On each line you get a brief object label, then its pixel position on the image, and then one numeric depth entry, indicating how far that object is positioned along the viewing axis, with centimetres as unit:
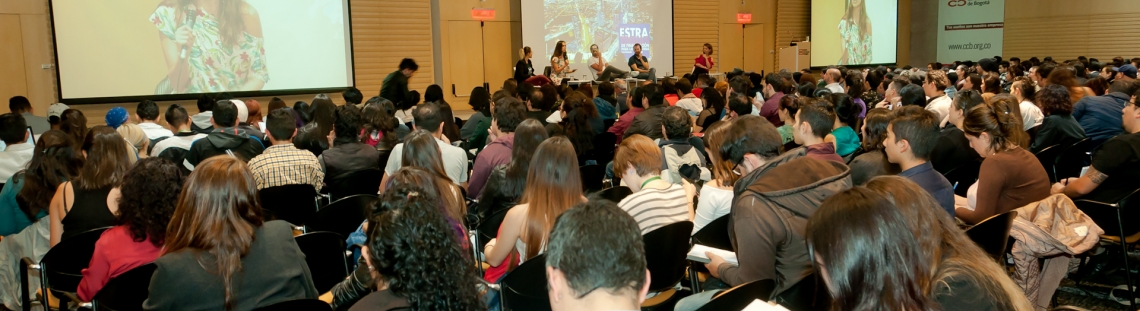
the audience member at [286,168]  455
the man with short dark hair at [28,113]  761
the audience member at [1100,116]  598
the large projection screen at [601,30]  1437
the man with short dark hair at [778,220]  251
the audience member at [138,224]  274
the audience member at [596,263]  155
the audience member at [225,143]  535
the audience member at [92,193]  351
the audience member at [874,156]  382
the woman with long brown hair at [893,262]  163
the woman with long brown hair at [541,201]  300
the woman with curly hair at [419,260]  179
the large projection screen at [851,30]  1862
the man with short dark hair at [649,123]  623
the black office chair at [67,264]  319
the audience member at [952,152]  494
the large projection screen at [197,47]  1004
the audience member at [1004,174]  356
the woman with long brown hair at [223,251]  232
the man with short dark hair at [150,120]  659
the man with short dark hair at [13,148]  510
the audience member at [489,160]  482
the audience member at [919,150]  323
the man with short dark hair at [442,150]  463
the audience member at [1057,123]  548
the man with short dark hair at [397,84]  910
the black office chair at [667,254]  292
